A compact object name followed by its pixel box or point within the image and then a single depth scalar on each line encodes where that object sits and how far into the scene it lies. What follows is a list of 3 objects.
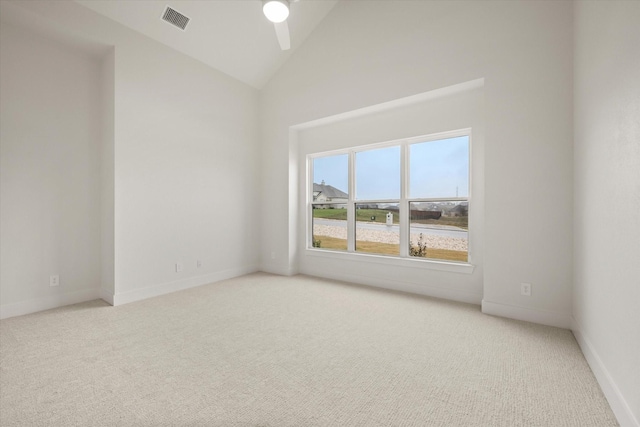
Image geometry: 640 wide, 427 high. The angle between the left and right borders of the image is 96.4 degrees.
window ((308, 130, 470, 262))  3.64
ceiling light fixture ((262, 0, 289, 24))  2.25
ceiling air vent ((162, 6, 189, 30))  3.45
